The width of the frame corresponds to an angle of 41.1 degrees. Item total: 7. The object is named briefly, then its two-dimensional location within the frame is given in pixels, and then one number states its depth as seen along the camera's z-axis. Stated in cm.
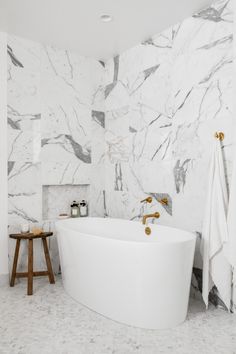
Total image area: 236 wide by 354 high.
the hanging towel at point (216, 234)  256
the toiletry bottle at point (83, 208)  387
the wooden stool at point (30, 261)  307
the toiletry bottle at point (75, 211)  381
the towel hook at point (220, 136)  265
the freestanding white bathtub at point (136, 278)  225
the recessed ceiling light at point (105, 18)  303
